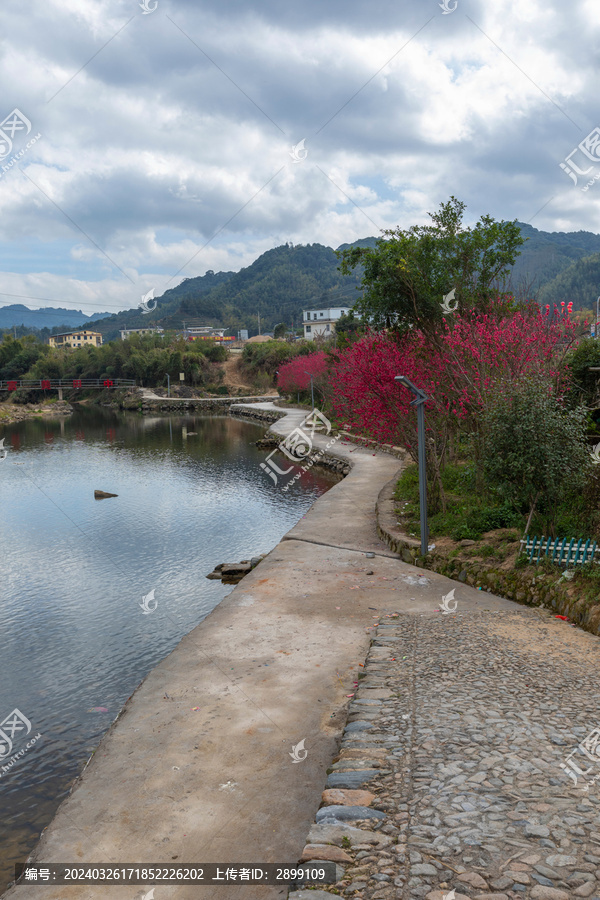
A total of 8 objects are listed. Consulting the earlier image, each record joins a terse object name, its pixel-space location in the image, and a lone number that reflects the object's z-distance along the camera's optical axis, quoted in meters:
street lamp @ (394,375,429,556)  12.51
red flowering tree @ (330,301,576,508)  13.34
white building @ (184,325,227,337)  141.90
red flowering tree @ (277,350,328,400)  46.12
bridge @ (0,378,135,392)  94.19
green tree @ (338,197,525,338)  17.77
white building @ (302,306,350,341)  125.86
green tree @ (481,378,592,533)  10.52
